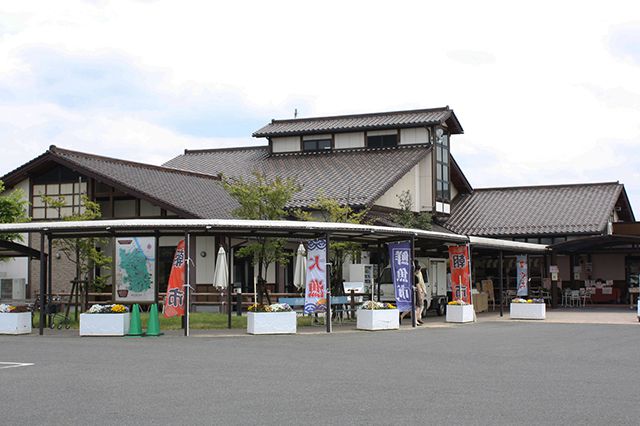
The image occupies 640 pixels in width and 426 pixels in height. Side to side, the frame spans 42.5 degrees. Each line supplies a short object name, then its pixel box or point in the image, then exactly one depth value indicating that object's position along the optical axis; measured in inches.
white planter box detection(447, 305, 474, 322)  882.1
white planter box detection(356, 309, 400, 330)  768.3
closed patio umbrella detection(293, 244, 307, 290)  867.4
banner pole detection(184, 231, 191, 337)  701.9
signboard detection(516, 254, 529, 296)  1077.1
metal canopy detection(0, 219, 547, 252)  701.9
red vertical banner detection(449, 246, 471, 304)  911.7
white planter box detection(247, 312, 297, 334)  716.0
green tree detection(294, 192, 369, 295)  917.2
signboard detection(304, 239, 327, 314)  762.8
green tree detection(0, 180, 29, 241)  1025.5
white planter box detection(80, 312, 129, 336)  708.0
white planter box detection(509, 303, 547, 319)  952.9
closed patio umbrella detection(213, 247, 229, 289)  812.0
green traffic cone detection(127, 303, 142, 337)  711.1
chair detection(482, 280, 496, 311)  1200.2
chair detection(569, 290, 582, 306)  1277.2
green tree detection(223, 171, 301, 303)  978.7
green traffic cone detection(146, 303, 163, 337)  701.3
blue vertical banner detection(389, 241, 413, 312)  820.6
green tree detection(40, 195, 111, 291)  912.9
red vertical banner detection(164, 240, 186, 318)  724.7
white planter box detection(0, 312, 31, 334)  737.0
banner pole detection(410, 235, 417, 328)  812.0
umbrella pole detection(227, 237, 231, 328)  776.8
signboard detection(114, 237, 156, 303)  753.6
